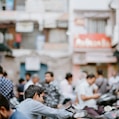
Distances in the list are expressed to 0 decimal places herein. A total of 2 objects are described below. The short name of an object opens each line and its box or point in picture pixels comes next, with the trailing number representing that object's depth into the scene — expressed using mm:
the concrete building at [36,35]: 21949
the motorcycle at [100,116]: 5206
